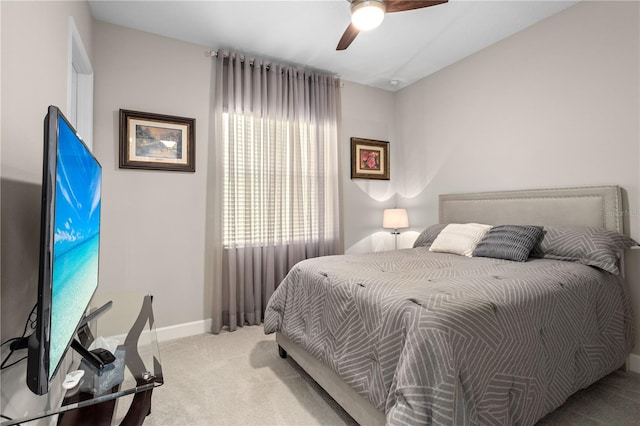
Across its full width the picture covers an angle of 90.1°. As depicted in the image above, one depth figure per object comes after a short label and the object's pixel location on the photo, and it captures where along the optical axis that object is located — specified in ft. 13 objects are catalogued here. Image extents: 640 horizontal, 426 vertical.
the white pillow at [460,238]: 8.45
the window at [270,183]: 9.96
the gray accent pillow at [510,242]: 7.29
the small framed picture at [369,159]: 12.57
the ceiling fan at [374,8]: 6.70
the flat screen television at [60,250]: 2.31
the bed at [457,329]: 3.92
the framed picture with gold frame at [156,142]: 8.72
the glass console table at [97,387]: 2.89
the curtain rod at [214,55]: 9.83
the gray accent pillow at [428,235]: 10.20
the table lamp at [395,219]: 12.37
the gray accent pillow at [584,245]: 6.54
